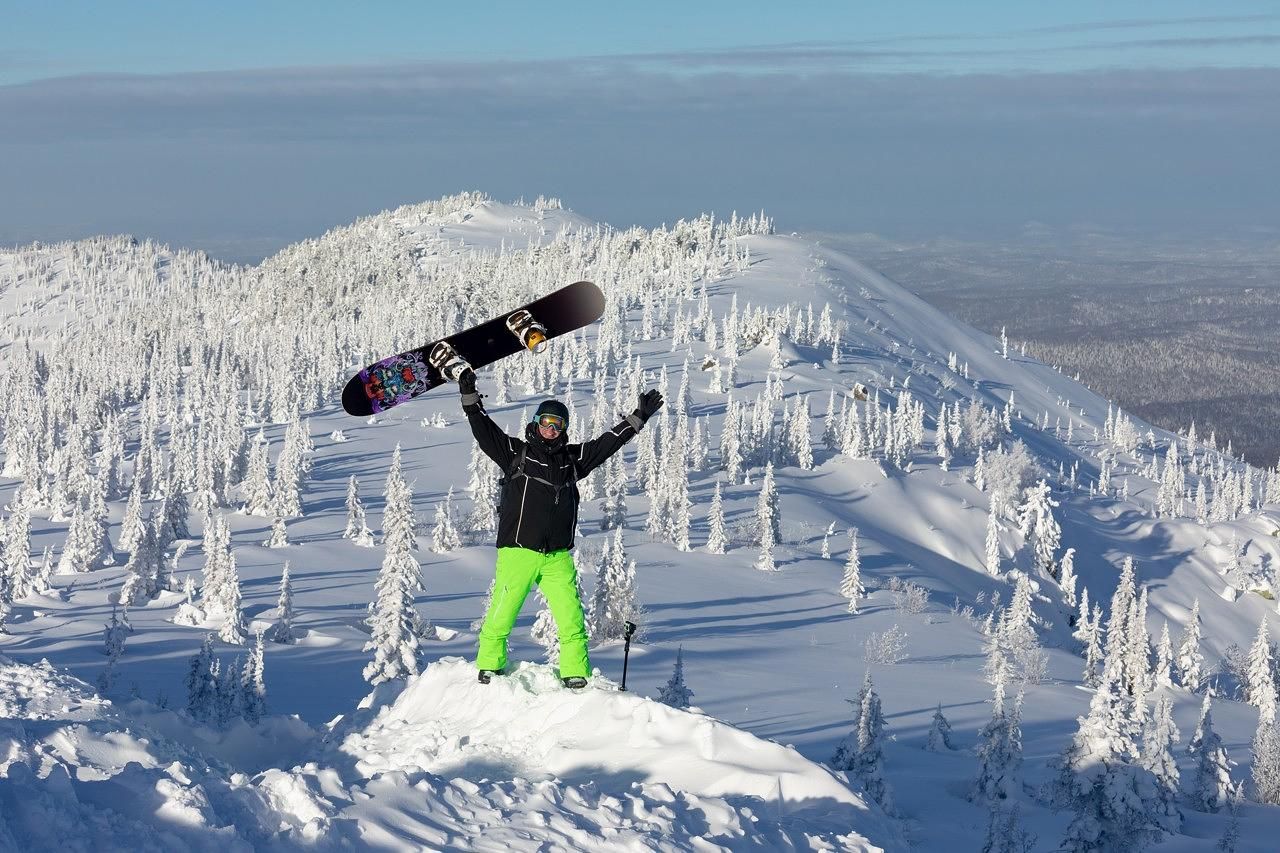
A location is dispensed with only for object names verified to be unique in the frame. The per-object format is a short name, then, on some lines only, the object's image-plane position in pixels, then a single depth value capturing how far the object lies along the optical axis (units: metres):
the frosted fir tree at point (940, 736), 34.31
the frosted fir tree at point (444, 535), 71.06
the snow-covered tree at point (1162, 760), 30.02
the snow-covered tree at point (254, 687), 27.86
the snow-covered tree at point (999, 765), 26.08
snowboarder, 11.91
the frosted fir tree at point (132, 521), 67.19
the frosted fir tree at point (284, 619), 46.44
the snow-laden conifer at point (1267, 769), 35.47
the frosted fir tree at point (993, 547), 95.94
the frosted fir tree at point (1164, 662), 68.62
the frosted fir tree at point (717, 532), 77.38
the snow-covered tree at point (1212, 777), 33.19
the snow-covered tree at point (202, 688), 26.78
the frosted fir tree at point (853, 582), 67.81
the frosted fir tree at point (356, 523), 74.06
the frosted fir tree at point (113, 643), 36.53
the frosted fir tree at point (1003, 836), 18.89
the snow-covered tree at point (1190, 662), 70.75
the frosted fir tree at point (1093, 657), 62.53
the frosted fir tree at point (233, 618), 45.12
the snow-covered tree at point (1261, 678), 62.47
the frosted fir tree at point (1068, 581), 96.50
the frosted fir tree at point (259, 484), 85.50
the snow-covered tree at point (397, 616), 37.88
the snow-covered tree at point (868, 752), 23.08
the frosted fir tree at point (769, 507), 76.12
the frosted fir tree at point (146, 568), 57.31
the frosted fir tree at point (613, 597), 49.62
